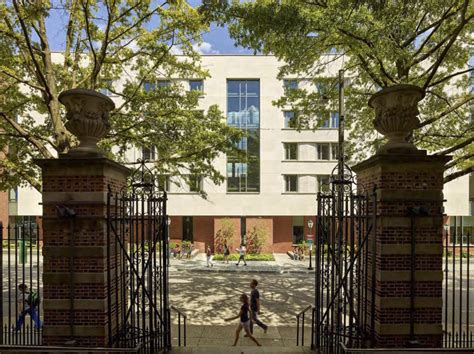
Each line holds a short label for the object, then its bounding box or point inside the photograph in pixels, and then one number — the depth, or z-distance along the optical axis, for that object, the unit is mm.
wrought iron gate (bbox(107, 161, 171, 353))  5633
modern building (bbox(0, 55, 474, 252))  29094
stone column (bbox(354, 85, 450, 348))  5426
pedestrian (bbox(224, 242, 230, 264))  25503
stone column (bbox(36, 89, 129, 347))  5406
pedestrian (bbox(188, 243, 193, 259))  27188
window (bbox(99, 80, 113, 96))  12675
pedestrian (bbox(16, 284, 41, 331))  7525
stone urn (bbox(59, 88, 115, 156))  5464
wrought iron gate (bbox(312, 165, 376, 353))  5688
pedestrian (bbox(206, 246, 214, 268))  22684
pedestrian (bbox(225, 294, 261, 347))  8641
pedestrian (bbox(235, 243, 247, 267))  23800
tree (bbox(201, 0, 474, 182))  7977
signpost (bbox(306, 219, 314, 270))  22403
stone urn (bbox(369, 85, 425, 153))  5469
